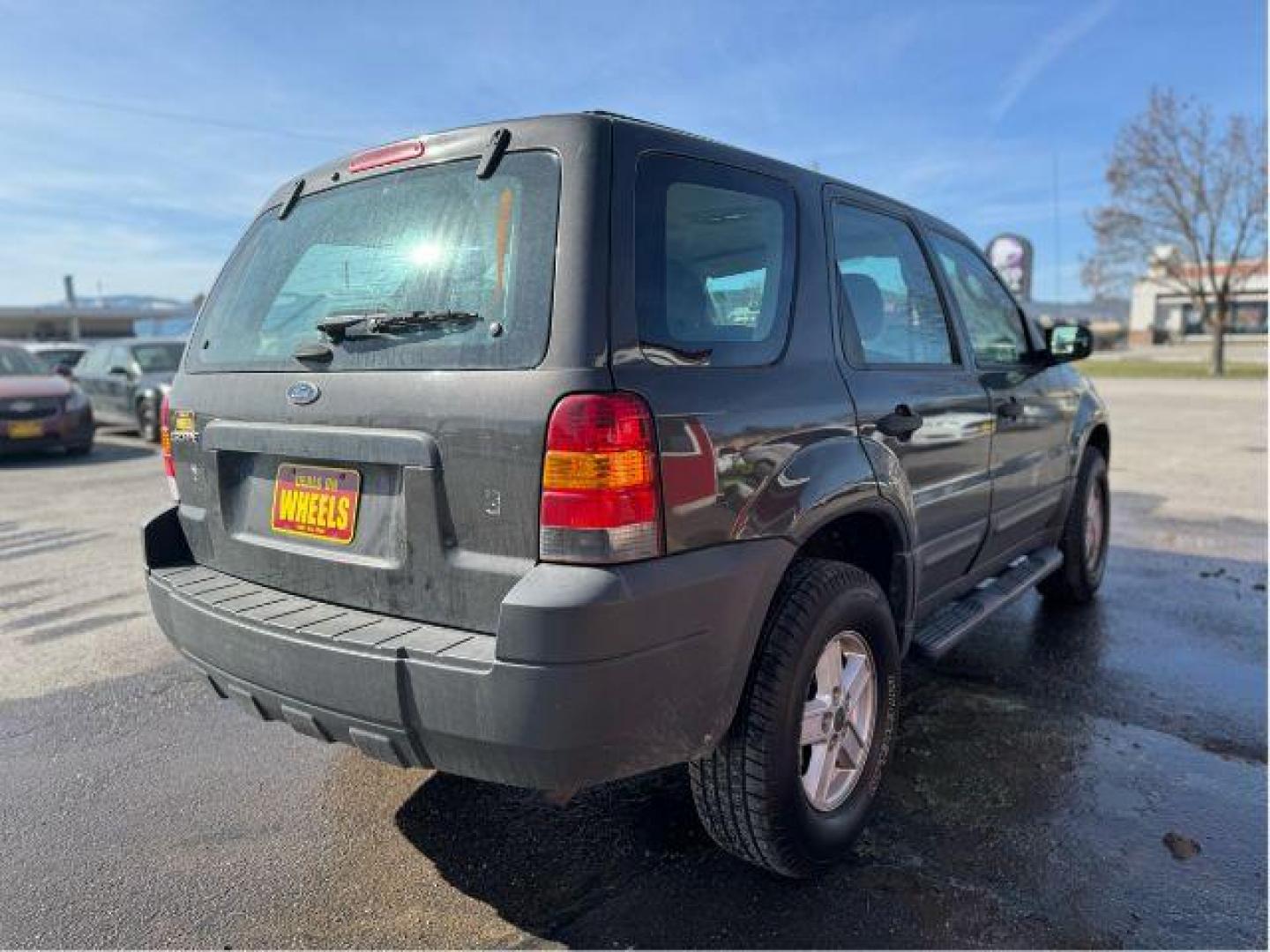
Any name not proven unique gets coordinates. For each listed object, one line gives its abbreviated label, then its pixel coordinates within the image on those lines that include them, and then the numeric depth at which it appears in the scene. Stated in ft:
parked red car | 34.78
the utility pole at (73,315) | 206.69
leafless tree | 93.66
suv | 6.32
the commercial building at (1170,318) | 216.54
